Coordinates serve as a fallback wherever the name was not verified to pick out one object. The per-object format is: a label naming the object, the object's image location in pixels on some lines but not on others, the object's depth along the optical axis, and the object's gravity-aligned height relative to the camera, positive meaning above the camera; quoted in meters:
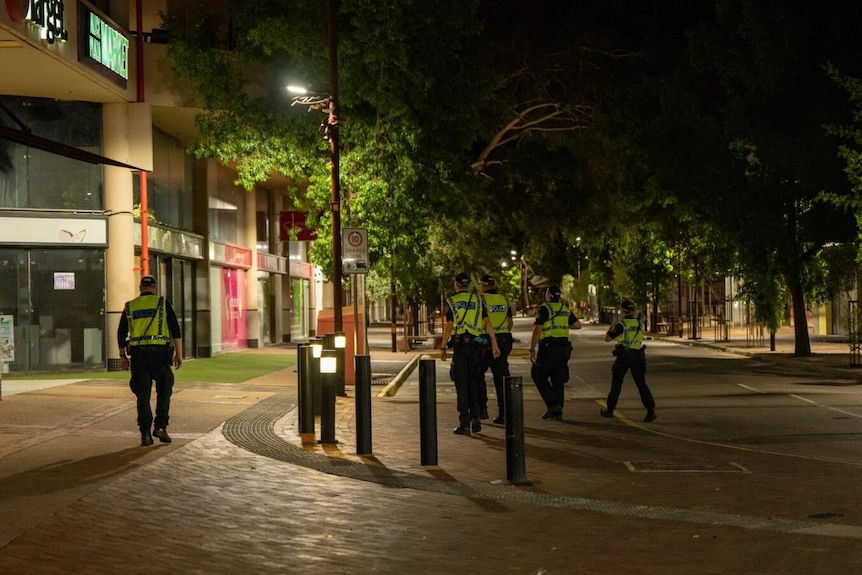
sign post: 20.38 +1.10
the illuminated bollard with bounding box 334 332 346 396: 18.48 -0.70
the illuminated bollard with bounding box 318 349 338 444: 12.84 -1.02
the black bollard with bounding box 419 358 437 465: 10.95 -0.94
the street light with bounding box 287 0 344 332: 20.06 +2.67
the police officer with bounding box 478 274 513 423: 14.84 -0.28
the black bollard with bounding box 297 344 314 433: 13.68 -1.00
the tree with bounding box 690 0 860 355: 29.23 +4.93
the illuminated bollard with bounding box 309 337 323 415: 13.92 -0.64
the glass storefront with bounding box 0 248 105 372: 23.62 +0.30
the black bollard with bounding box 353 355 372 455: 11.83 -0.91
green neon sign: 21.91 +5.32
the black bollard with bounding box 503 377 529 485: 9.91 -1.04
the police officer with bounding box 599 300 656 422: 15.70 -0.59
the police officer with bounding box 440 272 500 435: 13.88 -0.42
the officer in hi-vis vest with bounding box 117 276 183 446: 12.58 -0.34
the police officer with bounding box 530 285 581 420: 15.21 -0.42
